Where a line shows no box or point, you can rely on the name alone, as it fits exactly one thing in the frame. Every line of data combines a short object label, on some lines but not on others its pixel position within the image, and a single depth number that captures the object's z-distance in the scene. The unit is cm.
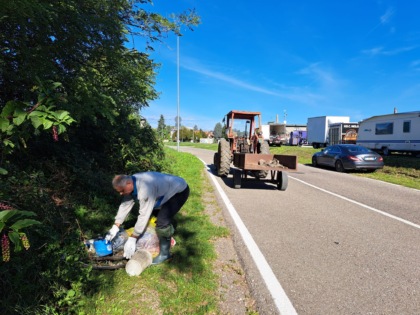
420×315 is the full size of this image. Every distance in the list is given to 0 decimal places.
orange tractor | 927
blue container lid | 360
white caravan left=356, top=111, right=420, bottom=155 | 2059
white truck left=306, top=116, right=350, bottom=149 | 3256
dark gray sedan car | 1509
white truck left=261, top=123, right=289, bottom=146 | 3681
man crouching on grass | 359
